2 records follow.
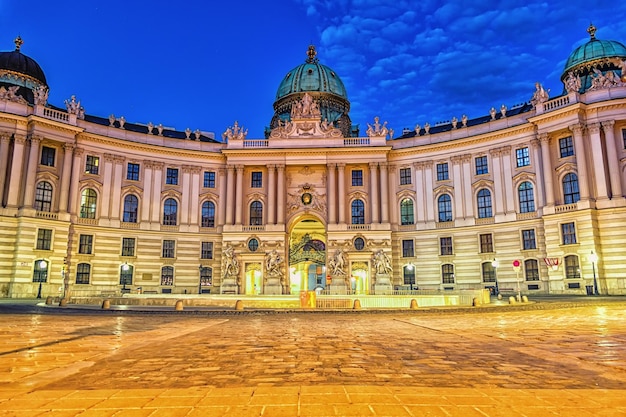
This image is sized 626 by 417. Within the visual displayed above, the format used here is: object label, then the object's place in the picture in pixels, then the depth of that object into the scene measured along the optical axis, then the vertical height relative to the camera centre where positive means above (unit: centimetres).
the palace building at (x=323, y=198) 4194 +926
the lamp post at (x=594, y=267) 3774 +103
